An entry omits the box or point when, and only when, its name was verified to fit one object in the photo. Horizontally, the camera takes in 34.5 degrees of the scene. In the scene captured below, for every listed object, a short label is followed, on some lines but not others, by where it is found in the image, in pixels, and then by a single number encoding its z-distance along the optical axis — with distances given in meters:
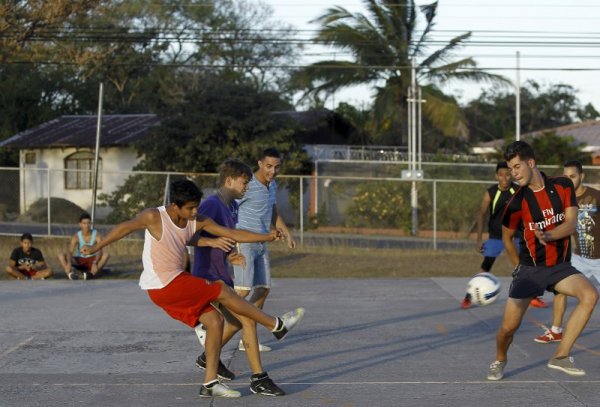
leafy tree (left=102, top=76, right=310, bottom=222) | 31.61
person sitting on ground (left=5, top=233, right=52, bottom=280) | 16.31
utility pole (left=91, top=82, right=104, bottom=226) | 20.03
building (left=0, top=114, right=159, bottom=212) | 36.28
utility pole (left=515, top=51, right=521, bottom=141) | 35.60
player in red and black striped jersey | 7.49
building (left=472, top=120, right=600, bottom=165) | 36.84
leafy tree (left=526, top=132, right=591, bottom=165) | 33.44
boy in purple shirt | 7.11
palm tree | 36.28
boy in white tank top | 6.91
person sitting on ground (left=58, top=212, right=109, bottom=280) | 16.38
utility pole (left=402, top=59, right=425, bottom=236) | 26.67
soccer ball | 7.82
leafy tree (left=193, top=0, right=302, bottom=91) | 53.16
